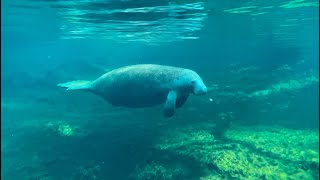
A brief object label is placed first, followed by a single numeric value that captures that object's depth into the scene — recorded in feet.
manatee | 23.15
